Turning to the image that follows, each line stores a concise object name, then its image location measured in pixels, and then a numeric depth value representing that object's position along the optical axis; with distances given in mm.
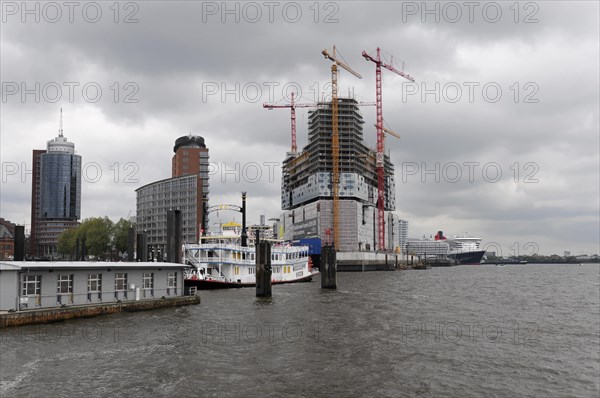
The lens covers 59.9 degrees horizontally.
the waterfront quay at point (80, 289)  37281
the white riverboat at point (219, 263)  77438
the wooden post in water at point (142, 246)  70062
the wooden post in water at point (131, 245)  71625
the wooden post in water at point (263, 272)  64188
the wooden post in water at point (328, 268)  82625
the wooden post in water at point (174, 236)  61406
